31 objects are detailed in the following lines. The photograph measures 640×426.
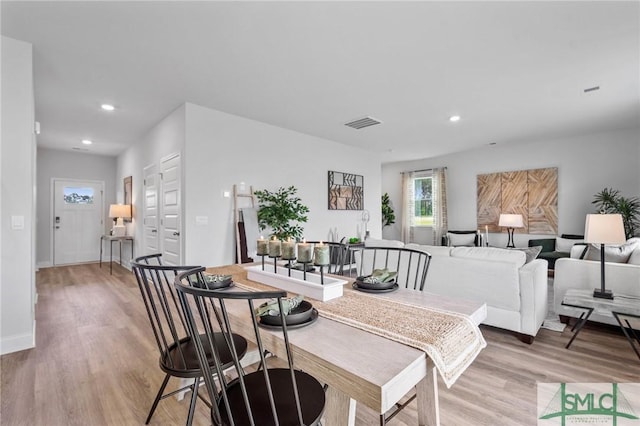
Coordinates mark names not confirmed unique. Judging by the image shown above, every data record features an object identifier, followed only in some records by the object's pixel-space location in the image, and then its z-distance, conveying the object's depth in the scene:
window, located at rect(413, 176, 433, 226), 7.91
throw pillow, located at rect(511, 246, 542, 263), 2.88
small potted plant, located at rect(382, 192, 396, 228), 8.43
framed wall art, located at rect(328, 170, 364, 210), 6.04
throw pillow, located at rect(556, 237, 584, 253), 5.33
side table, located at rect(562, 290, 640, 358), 2.33
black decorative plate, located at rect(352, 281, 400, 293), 1.58
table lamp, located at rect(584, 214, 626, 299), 2.61
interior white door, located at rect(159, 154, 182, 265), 4.22
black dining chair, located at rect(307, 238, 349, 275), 2.26
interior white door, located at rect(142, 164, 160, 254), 5.01
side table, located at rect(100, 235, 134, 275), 6.15
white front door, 6.90
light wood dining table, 0.79
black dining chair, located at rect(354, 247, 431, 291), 3.09
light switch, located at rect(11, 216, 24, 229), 2.56
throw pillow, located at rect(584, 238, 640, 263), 3.04
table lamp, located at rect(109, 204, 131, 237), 6.22
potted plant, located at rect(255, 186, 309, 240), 4.68
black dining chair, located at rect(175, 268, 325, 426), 0.90
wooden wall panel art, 6.05
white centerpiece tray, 1.45
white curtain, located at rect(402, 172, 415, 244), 8.18
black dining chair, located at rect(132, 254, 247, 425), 1.33
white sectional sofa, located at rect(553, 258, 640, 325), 2.71
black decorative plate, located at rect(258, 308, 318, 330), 1.11
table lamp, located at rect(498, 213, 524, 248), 6.04
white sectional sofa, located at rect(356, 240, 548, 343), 2.61
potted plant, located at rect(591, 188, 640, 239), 5.01
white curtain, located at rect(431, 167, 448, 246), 7.53
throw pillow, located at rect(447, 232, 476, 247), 6.46
